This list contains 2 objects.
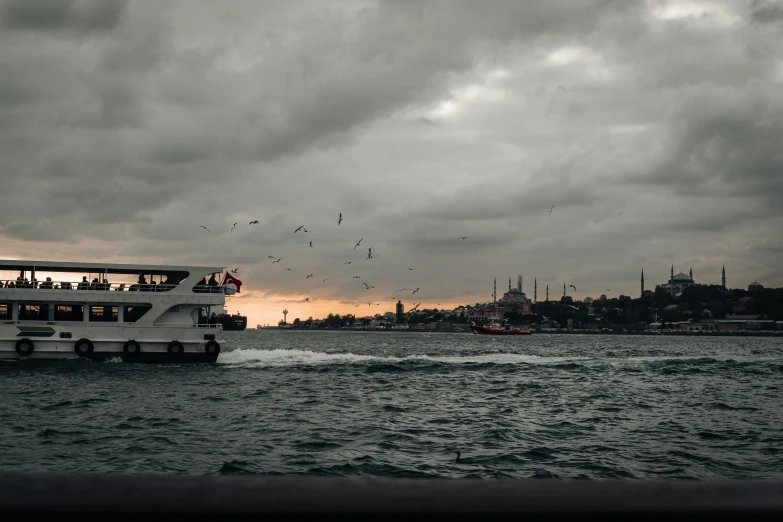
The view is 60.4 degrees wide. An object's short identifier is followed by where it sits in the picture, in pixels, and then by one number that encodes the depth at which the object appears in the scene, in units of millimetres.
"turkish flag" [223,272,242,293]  46188
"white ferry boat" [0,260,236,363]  41344
